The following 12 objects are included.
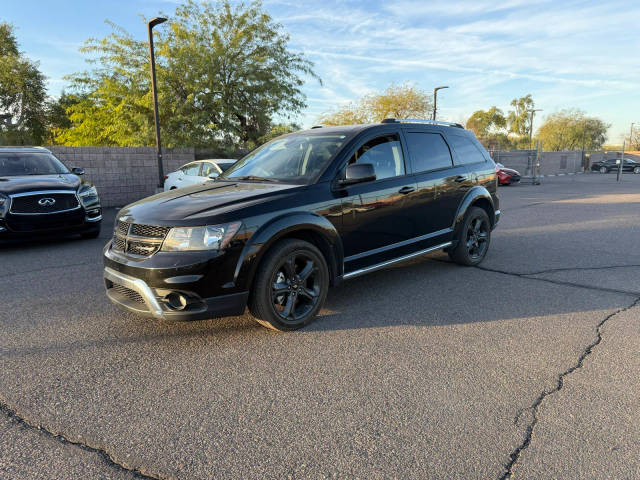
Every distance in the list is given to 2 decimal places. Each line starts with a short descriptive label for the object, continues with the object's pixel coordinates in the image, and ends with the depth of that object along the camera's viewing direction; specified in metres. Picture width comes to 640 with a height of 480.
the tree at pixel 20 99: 28.28
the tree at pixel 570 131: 71.31
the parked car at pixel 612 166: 42.27
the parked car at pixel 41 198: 7.03
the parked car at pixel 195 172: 11.75
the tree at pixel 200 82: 18.23
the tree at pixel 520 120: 90.25
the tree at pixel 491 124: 90.62
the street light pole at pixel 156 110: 15.01
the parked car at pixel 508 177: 22.89
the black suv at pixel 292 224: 3.45
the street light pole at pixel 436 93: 30.25
